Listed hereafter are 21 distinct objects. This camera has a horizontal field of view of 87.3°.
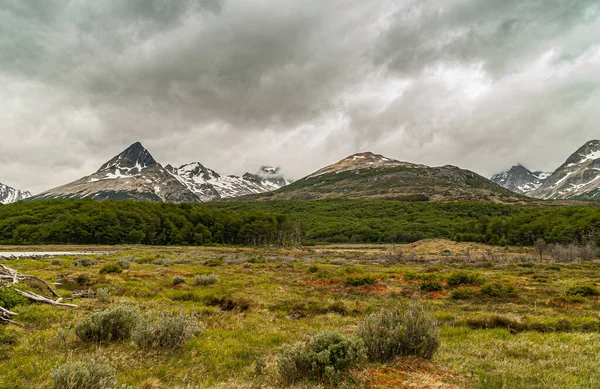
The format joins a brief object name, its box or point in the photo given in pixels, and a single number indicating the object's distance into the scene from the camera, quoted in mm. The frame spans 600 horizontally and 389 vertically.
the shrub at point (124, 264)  34628
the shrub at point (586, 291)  21031
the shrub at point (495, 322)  13305
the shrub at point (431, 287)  24066
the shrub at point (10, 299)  12797
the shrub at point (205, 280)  24391
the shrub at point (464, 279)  25328
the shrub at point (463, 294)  21047
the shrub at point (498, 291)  20594
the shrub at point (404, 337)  8297
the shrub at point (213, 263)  42938
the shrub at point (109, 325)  9625
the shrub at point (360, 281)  25438
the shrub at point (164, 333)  9234
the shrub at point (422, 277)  27688
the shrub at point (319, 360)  7152
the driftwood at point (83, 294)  17706
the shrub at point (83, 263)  37359
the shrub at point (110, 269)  29562
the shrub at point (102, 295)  16766
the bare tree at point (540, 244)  66938
